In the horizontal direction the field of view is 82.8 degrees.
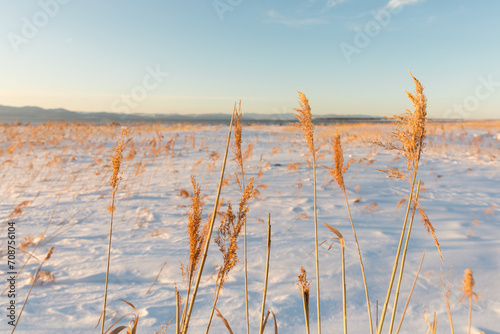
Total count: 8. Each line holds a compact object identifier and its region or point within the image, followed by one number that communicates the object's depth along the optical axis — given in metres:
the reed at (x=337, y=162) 1.44
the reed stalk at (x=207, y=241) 0.72
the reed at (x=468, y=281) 1.08
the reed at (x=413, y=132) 0.97
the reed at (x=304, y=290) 0.88
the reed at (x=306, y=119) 1.30
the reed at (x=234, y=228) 0.83
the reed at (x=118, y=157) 1.09
